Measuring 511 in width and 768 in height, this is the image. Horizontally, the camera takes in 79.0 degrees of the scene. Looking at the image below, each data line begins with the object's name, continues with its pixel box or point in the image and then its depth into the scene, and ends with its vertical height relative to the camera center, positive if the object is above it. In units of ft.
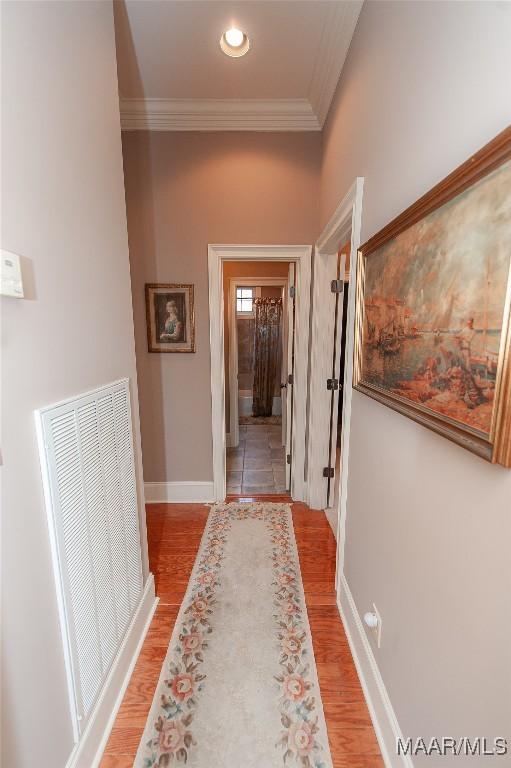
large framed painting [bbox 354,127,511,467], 1.89 +0.21
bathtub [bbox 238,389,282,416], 17.87 -4.15
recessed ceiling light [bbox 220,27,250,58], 5.25 +5.04
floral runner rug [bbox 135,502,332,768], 3.55 -4.72
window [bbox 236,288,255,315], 17.62 +1.74
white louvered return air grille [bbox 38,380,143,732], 2.93 -2.12
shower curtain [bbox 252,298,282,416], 17.15 -1.02
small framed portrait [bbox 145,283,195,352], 8.02 +0.44
